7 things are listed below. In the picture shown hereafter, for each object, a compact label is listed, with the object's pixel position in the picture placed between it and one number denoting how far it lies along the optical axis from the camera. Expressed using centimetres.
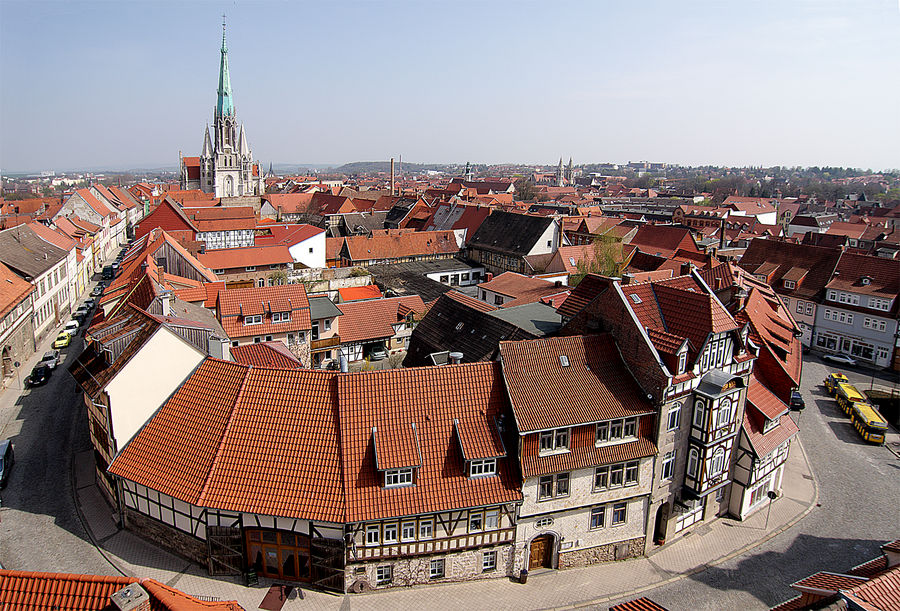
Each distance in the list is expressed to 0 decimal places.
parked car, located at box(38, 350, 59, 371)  4353
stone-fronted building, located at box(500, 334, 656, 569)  2319
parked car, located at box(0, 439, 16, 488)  2876
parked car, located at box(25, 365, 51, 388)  4084
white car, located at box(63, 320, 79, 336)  5296
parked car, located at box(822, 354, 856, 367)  5162
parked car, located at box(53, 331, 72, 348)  4916
